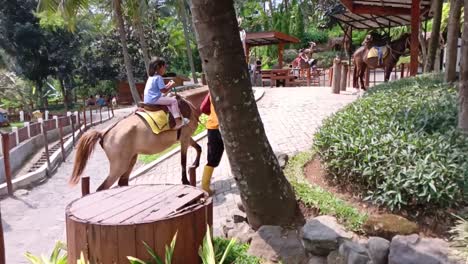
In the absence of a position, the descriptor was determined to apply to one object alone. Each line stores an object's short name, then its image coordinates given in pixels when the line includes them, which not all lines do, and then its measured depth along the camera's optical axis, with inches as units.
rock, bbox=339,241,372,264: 138.3
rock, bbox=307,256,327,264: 150.9
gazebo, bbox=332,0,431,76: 497.9
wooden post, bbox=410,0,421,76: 486.3
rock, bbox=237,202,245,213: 199.6
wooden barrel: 124.0
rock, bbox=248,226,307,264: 156.3
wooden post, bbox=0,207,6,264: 110.3
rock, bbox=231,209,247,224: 188.2
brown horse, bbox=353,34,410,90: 589.4
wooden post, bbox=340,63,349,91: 657.0
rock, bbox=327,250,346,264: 144.0
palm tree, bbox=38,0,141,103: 586.6
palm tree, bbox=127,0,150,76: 730.8
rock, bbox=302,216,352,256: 149.1
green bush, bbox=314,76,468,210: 156.9
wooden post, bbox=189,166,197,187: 193.2
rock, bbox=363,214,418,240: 144.5
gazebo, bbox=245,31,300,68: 886.4
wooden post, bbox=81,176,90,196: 183.2
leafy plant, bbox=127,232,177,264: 125.0
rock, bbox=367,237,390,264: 135.9
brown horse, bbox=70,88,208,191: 259.1
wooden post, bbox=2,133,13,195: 390.0
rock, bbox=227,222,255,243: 169.5
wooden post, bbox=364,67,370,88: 662.6
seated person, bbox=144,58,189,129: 264.4
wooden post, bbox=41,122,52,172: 498.1
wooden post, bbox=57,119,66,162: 575.5
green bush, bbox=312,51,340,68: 1365.7
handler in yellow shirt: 254.4
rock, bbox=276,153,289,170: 241.9
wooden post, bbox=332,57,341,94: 611.5
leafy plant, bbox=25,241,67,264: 135.0
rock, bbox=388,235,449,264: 128.1
